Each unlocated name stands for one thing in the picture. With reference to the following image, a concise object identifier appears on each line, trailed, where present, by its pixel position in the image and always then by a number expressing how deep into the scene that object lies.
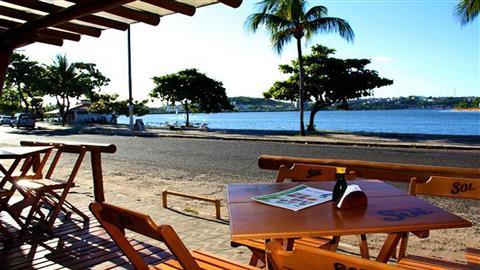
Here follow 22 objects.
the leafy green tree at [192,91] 42.22
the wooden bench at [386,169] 3.27
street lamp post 30.93
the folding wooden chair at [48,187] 4.68
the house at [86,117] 57.99
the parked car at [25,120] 40.38
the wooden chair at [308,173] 3.80
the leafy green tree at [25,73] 48.44
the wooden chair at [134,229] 1.77
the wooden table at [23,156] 4.67
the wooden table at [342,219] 2.13
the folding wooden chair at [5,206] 4.37
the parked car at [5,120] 53.08
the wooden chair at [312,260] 1.34
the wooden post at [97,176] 5.27
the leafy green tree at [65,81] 49.19
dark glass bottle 2.69
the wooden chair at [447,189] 2.97
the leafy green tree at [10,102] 67.37
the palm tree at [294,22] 25.19
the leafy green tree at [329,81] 32.09
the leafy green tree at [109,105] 61.17
